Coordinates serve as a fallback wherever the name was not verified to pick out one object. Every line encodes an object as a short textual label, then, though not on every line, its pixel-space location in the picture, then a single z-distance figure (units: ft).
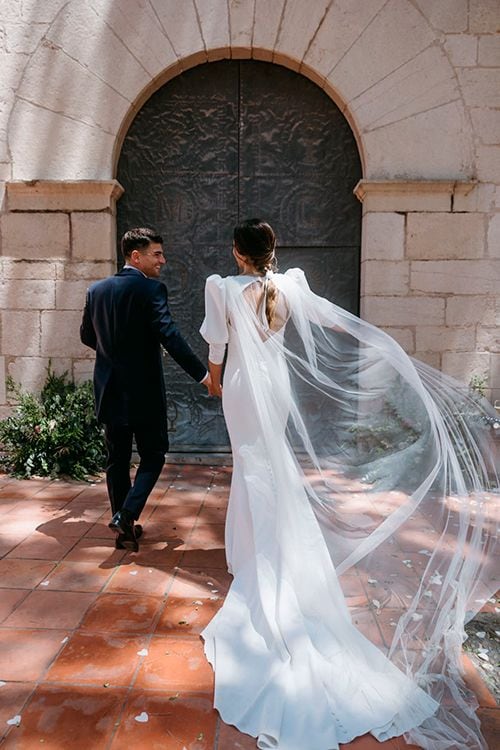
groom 10.72
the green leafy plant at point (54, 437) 16.39
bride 6.40
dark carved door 18.24
